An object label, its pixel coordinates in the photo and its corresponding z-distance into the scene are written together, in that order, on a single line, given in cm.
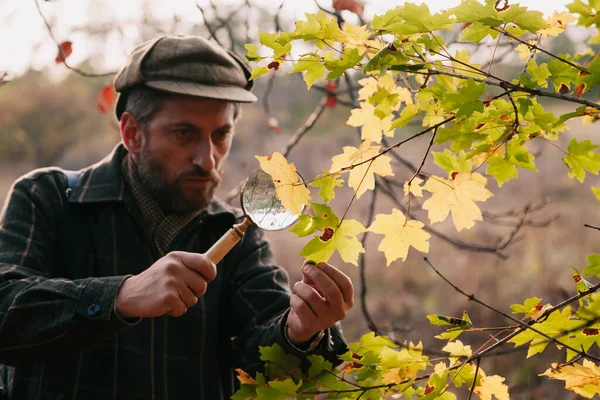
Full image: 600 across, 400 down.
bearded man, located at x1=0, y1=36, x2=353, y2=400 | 169
